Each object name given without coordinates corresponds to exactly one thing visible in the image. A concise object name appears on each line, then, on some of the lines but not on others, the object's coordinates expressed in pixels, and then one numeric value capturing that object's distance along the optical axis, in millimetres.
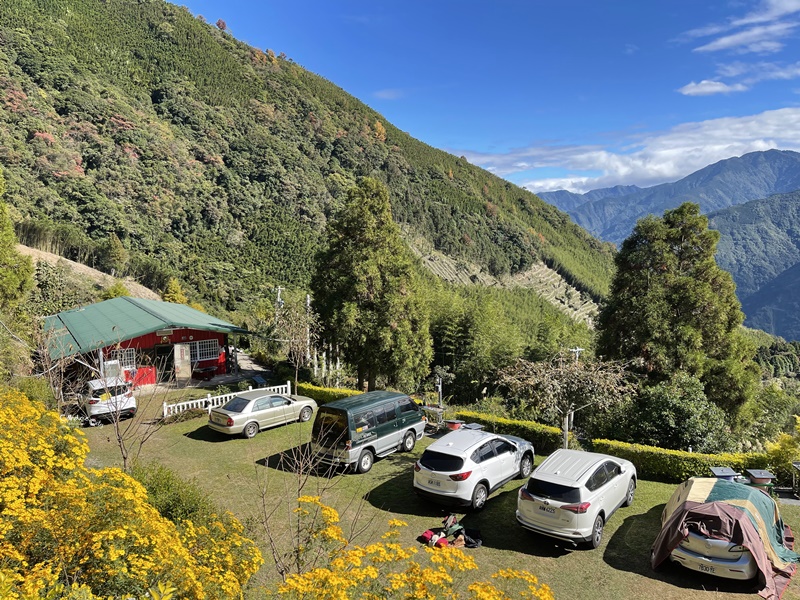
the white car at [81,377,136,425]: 16078
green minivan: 12164
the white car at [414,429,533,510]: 10094
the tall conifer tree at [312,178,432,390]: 23000
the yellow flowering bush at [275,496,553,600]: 3973
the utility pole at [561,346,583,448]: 13375
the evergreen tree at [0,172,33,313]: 22844
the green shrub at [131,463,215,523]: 7658
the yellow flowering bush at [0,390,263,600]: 4617
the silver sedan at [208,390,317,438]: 15570
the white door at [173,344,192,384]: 24766
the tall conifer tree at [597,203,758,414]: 18531
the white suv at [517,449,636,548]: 8492
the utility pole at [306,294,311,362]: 22438
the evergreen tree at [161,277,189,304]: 55656
